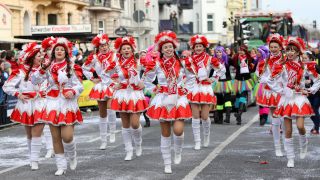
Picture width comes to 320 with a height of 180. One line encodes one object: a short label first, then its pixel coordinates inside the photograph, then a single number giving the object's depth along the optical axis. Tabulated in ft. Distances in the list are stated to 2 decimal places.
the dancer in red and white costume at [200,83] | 45.78
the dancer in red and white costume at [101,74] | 47.58
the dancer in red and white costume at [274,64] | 41.75
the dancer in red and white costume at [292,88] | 38.70
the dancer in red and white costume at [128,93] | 42.70
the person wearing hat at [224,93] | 62.23
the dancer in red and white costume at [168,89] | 37.50
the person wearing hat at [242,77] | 63.46
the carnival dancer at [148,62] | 38.53
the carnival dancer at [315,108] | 53.36
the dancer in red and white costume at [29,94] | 39.93
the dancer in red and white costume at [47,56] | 37.68
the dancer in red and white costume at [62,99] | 36.50
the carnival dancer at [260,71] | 43.34
